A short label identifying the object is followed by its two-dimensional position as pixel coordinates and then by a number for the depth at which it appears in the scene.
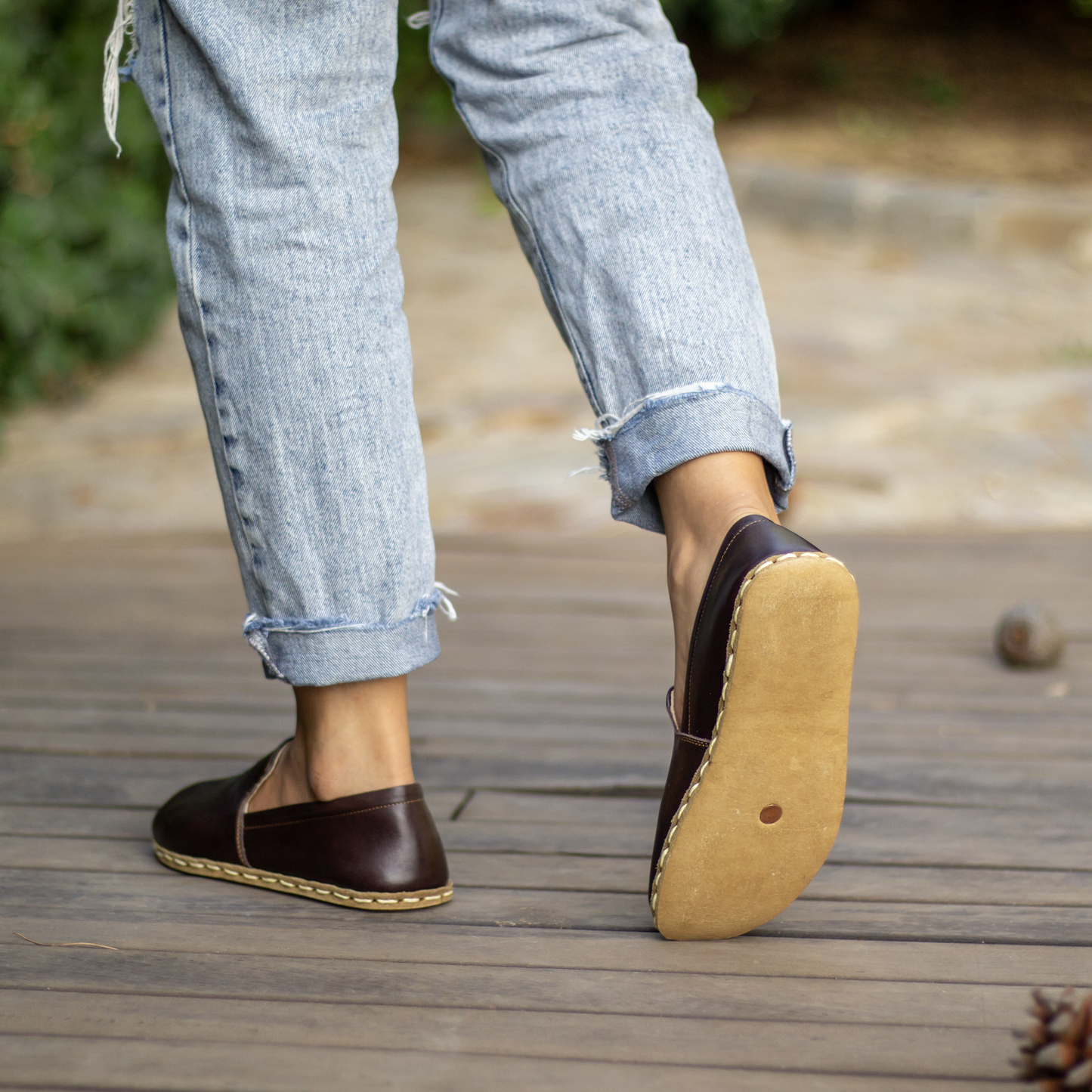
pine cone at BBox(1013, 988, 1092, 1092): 2.12
